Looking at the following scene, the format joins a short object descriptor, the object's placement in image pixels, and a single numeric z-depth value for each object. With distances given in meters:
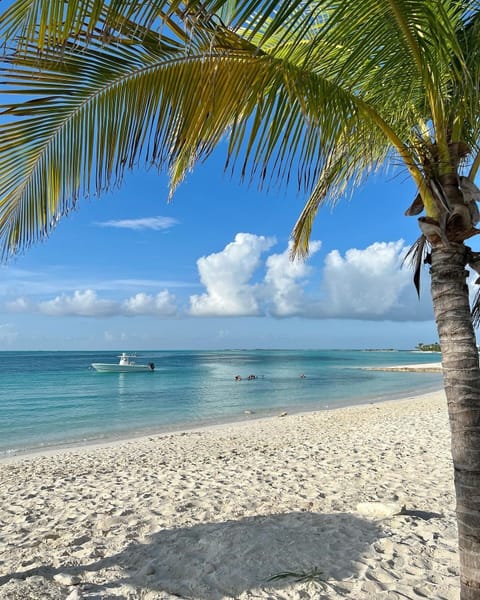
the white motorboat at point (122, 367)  49.91
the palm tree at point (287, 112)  2.26
